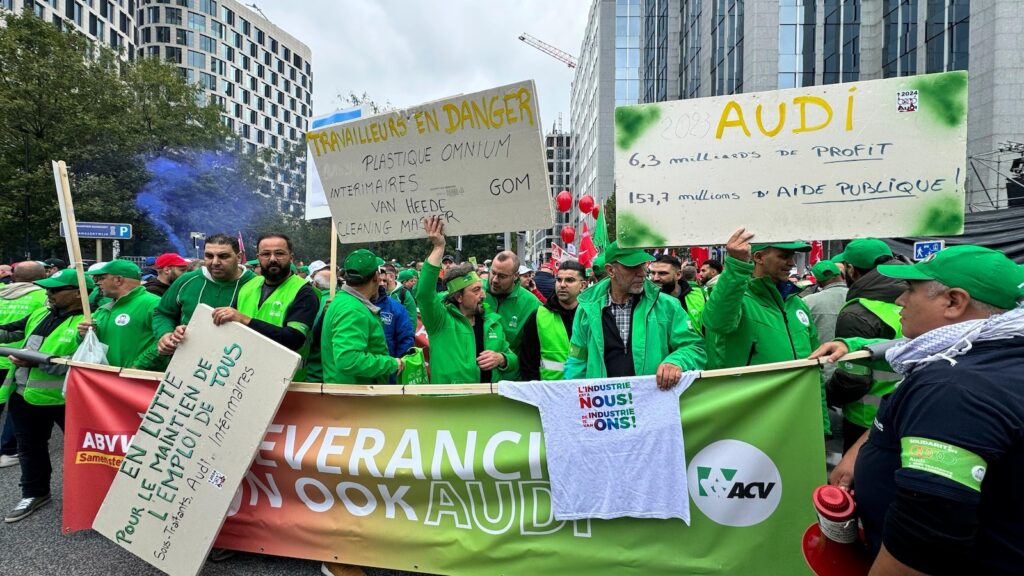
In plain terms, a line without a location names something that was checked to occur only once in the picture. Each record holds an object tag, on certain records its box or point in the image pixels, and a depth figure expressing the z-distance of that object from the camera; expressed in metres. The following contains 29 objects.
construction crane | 151.50
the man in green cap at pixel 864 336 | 2.93
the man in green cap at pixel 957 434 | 1.37
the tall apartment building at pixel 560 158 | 145.00
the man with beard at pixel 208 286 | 3.97
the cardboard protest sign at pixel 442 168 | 3.15
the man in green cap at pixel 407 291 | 7.14
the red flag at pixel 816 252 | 11.19
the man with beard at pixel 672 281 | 5.46
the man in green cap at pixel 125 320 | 4.34
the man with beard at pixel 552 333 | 4.05
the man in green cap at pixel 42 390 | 4.24
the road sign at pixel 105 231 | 7.77
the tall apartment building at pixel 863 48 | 18.81
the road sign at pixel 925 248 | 8.07
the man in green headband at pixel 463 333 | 3.83
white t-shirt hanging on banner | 2.85
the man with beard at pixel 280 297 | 3.76
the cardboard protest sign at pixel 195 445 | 3.12
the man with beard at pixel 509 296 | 5.02
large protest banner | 2.78
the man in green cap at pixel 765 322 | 3.17
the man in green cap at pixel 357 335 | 3.53
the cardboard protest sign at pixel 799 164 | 2.54
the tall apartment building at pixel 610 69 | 57.72
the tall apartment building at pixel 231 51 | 56.56
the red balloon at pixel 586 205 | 15.91
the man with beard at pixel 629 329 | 3.17
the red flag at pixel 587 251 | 9.79
